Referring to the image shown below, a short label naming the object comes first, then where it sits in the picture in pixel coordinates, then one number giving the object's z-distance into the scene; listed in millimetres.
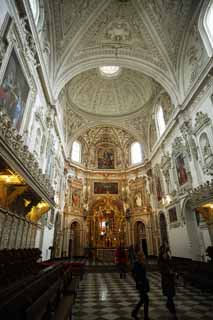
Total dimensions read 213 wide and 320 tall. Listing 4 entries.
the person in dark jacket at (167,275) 4027
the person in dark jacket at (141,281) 3664
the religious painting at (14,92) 6427
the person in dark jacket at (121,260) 8945
